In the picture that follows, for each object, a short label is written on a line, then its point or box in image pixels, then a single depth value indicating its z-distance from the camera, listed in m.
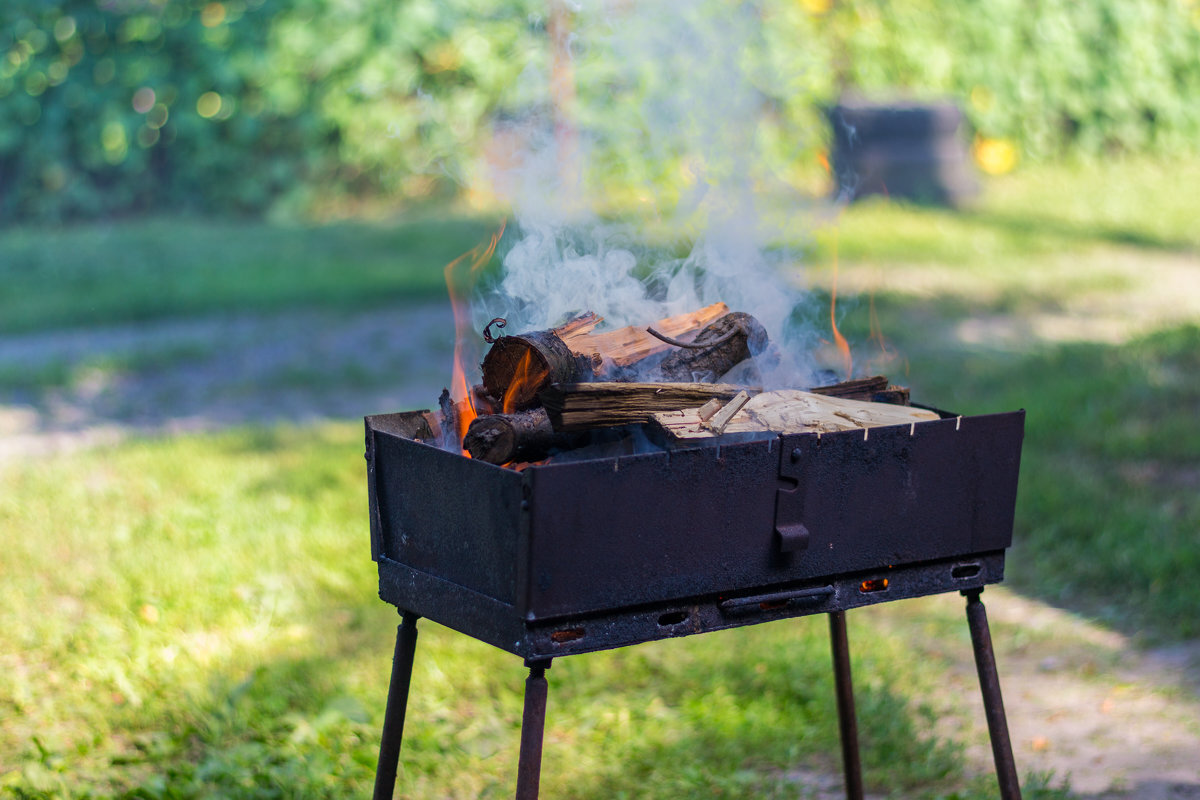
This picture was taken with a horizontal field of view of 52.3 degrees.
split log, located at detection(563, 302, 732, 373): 2.24
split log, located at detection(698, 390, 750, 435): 2.08
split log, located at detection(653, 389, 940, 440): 2.06
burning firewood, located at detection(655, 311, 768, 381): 2.33
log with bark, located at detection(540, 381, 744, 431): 2.04
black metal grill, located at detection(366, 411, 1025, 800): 1.92
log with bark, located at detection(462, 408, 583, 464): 2.06
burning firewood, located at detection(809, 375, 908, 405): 2.39
